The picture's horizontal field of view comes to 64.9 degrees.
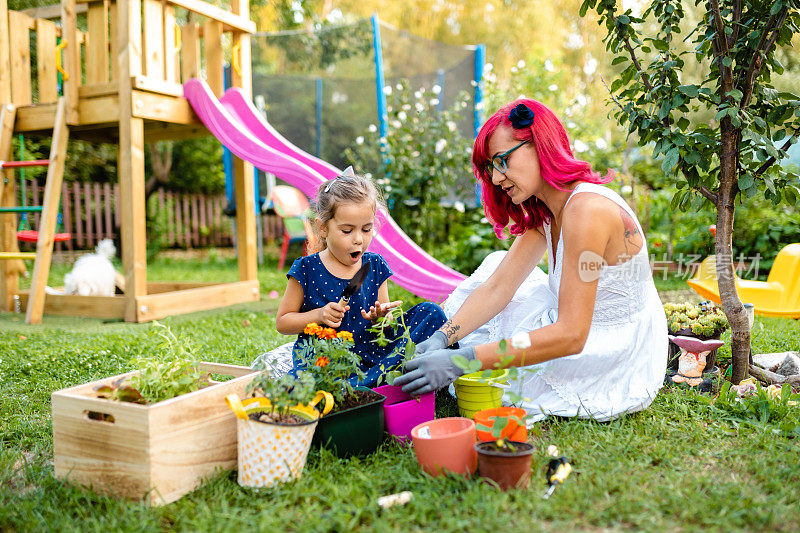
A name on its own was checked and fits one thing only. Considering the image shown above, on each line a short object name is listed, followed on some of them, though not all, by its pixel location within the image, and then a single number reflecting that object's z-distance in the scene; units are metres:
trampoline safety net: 7.66
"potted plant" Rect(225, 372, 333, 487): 1.72
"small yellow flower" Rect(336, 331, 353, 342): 2.08
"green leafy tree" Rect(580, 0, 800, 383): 2.47
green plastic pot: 2.22
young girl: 2.44
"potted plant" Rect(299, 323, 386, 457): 1.92
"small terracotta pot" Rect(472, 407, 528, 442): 1.82
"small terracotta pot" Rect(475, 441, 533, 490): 1.66
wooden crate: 1.65
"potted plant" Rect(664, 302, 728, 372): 2.73
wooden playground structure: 4.52
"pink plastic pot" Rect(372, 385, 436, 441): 2.08
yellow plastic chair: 4.01
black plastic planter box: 1.91
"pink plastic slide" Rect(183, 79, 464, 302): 4.02
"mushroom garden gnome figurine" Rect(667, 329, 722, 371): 2.74
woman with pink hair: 2.02
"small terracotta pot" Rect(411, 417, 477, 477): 1.74
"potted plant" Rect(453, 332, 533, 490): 1.67
